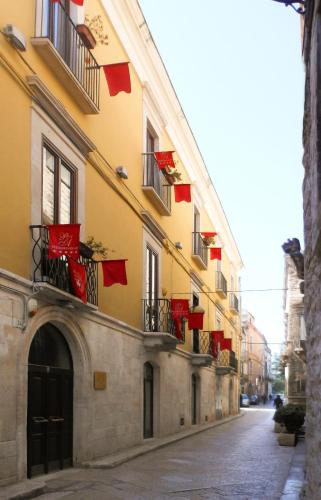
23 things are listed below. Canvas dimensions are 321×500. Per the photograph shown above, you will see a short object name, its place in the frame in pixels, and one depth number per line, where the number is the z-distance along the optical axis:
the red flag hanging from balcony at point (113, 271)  12.48
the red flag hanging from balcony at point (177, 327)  18.55
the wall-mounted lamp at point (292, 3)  6.63
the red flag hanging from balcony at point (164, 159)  16.92
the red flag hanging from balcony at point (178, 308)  18.29
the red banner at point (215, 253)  25.99
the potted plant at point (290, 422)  16.95
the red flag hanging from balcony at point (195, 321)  20.06
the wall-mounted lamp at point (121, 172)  14.46
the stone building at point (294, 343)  41.28
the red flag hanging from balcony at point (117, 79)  12.45
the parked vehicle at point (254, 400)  65.49
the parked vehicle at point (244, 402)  57.33
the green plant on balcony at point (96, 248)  12.37
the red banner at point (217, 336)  26.06
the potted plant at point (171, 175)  18.39
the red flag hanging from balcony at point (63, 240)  9.76
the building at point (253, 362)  75.81
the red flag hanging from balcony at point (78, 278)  10.86
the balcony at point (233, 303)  37.63
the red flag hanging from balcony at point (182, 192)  19.23
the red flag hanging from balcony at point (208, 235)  25.12
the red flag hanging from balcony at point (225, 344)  26.55
